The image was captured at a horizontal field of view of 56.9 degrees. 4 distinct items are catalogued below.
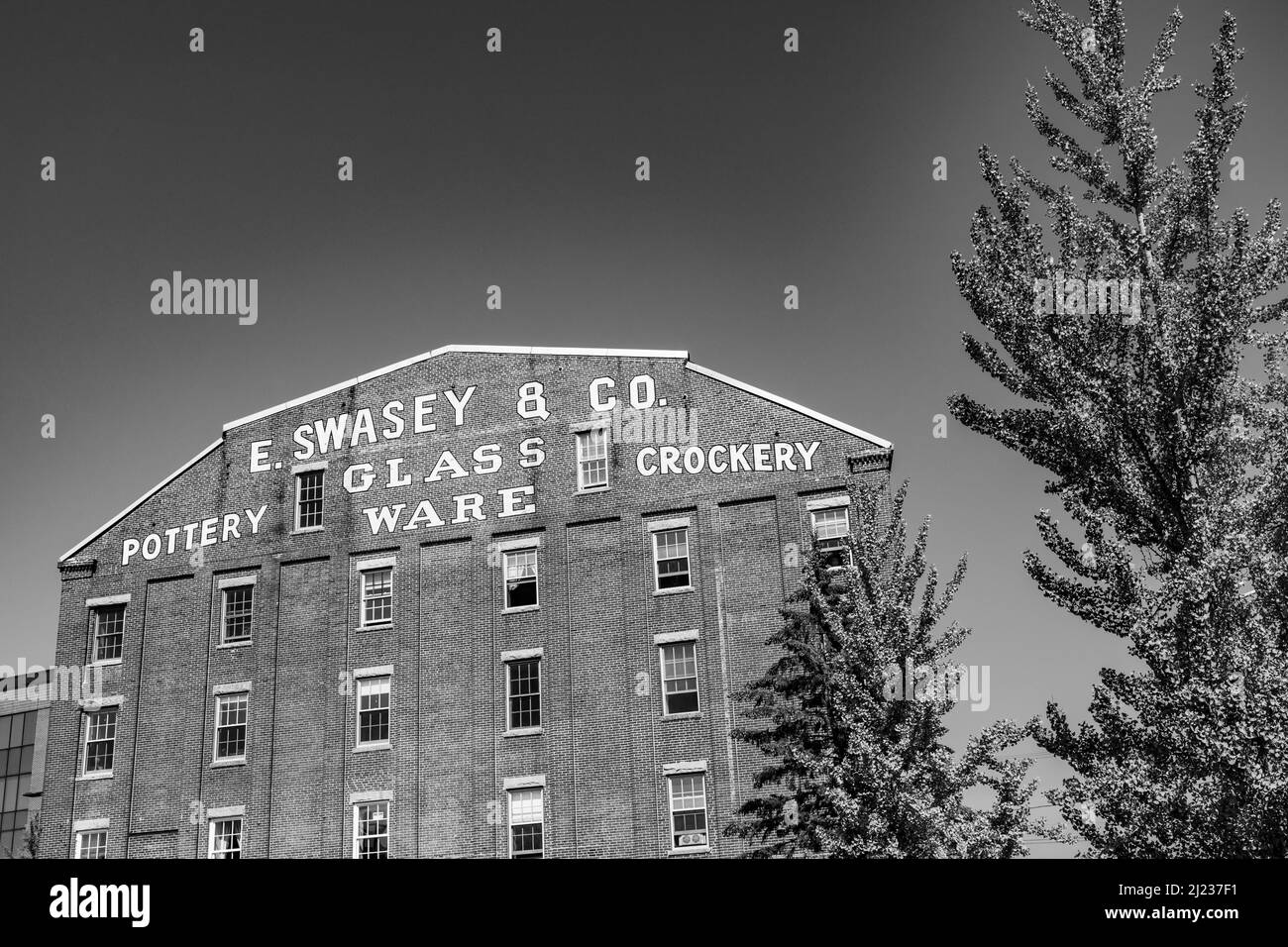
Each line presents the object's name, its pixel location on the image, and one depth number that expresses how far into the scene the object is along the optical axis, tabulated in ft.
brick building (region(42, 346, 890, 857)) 107.34
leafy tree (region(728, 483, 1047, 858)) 59.47
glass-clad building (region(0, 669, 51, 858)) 206.66
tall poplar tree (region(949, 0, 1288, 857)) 44.45
